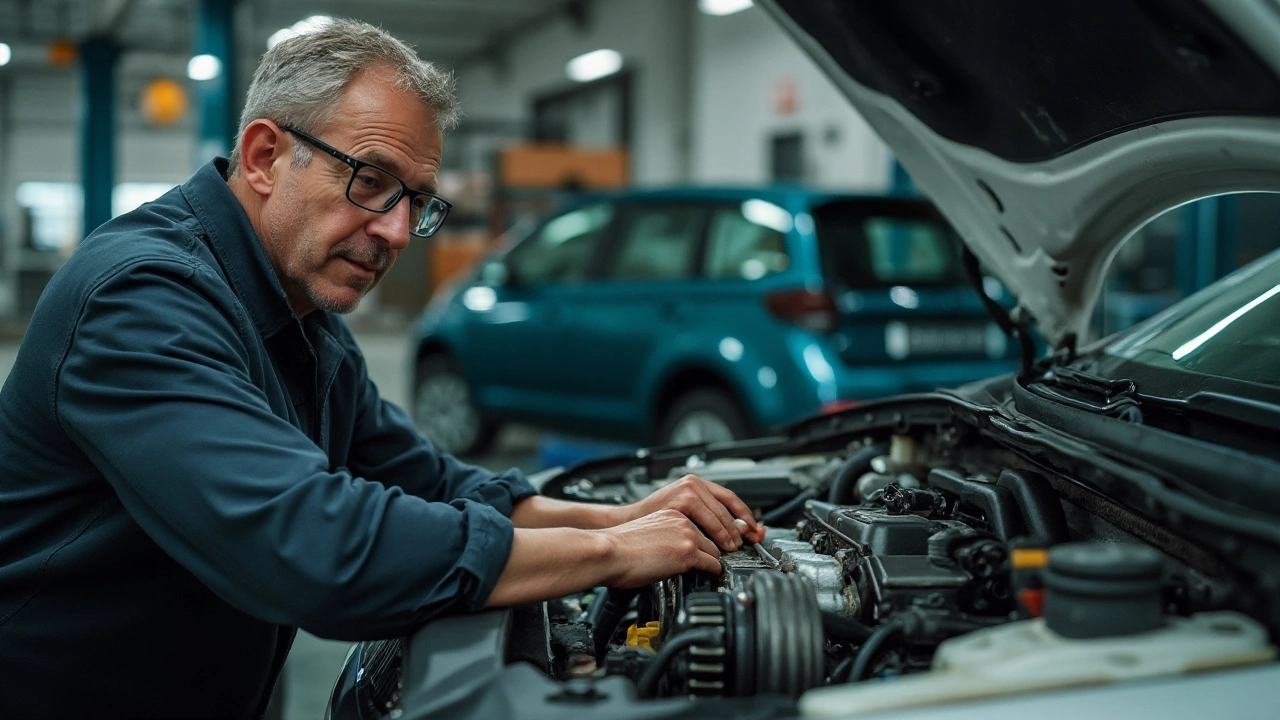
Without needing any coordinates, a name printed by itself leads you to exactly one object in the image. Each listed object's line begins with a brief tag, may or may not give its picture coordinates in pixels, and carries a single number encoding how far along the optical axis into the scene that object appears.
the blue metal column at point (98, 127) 13.44
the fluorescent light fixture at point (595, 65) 16.06
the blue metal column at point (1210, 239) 6.96
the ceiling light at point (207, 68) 9.41
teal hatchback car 4.66
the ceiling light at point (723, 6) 12.79
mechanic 1.33
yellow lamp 17.77
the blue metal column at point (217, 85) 9.20
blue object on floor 5.48
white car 1.11
